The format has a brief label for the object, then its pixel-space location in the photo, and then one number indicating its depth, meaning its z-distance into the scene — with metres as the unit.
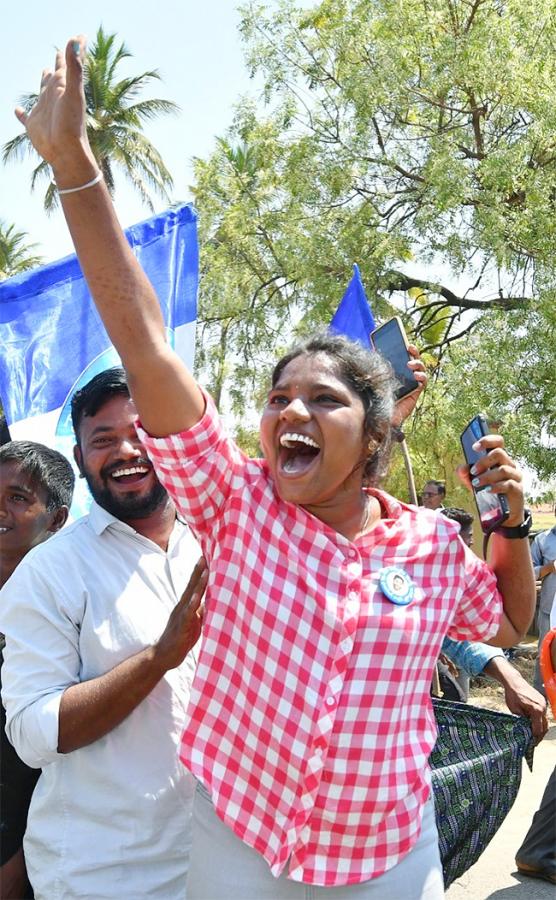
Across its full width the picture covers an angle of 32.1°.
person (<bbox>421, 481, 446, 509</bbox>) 8.47
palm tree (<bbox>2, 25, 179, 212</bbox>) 23.61
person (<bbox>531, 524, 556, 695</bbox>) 6.27
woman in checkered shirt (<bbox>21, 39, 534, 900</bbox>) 1.57
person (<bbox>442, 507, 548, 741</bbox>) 2.79
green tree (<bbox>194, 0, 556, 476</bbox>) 10.04
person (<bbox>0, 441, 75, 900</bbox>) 2.93
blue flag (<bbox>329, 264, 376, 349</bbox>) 3.88
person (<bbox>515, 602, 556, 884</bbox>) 4.54
